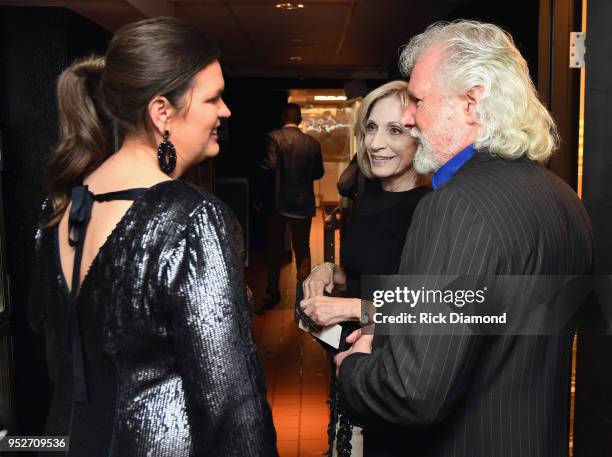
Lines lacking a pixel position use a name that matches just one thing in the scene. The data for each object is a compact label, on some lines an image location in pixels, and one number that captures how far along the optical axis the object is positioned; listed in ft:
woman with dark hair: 3.37
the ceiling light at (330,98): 35.91
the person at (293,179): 21.20
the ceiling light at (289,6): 14.03
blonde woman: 6.23
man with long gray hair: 3.58
